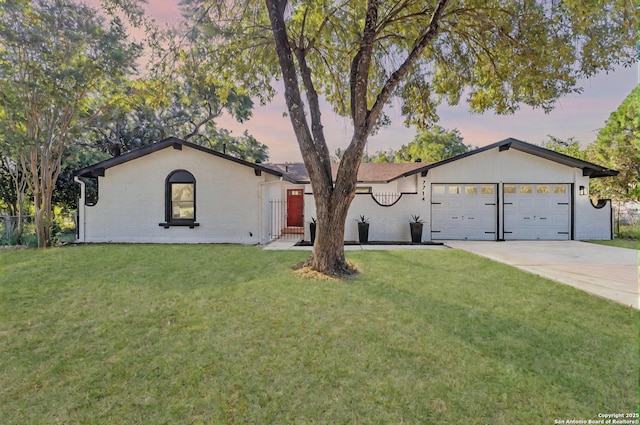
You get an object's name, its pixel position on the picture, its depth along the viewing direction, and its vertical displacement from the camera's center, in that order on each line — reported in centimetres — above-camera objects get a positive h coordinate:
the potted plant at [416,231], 1121 -62
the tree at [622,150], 1441 +320
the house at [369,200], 1138 +54
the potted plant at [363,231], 1129 -63
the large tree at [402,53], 645 +391
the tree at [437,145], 3186 +754
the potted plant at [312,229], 1114 -55
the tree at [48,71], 955 +476
